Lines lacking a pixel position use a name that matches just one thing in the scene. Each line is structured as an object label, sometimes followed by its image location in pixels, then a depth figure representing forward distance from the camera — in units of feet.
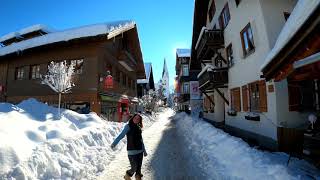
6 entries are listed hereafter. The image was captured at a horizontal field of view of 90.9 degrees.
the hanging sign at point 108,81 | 37.42
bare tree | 30.83
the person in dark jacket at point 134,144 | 12.47
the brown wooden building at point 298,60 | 9.13
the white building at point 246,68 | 21.02
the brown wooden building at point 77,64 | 35.68
